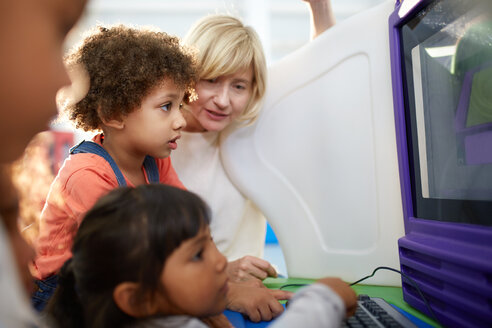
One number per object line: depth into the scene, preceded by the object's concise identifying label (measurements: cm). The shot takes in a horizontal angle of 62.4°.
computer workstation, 54
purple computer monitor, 51
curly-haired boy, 77
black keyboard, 54
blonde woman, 101
